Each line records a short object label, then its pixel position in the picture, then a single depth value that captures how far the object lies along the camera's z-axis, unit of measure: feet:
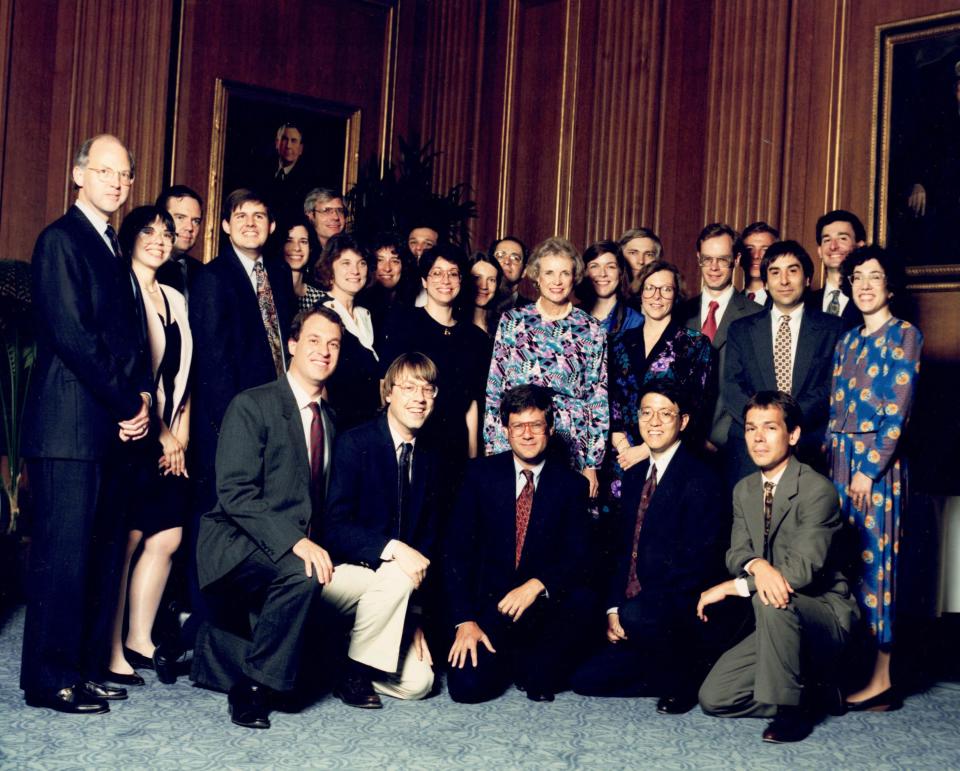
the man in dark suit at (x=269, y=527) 11.25
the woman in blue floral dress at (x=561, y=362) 14.07
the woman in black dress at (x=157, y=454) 12.50
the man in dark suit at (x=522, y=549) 12.84
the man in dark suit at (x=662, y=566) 12.69
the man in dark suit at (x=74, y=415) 10.87
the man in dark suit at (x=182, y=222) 14.17
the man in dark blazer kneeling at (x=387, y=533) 12.05
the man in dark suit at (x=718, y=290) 14.94
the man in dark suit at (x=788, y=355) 13.83
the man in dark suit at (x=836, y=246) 14.87
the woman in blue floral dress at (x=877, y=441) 12.91
